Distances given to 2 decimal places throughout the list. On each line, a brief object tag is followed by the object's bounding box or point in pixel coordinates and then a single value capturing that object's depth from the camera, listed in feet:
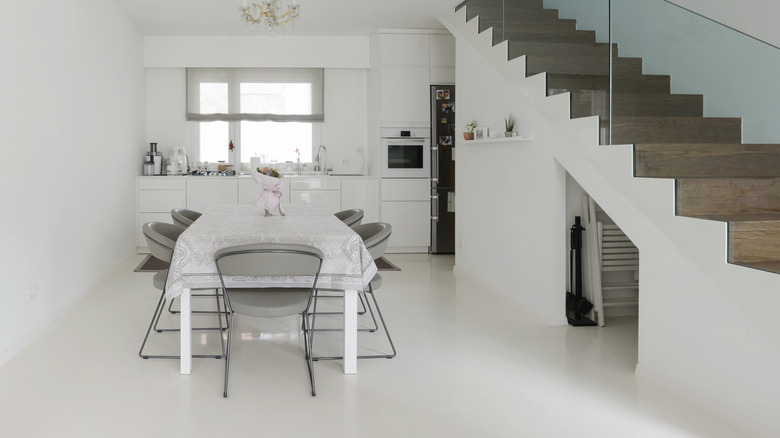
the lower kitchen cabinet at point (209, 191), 28.45
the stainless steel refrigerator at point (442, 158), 28.45
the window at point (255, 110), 30.12
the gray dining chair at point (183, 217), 17.61
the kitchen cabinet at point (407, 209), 28.55
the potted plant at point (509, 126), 18.83
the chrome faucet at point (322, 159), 30.96
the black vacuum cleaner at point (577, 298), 17.46
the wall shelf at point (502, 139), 17.97
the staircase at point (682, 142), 11.08
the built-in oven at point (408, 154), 28.35
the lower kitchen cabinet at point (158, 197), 28.27
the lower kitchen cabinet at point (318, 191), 28.78
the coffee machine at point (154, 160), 28.66
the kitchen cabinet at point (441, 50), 28.17
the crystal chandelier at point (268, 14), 15.61
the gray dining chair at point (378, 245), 14.27
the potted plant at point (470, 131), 22.00
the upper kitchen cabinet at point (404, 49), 28.02
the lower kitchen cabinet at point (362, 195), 28.81
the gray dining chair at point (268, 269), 11.83
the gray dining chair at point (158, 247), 14.01
